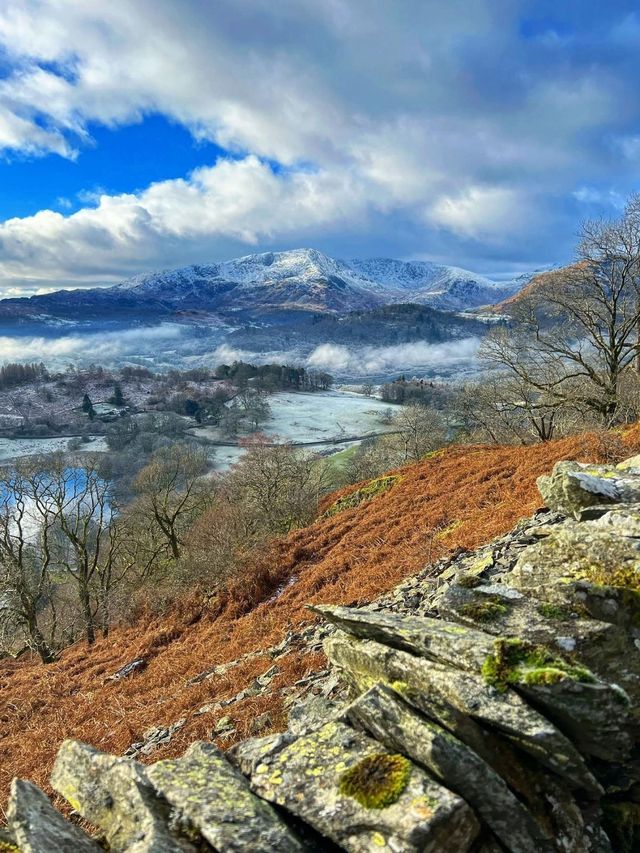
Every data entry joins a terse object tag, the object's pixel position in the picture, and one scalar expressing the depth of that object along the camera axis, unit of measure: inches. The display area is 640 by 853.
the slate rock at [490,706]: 159.8
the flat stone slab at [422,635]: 183.5
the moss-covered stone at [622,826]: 172.1
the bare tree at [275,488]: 1149.7
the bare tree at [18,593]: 896.3
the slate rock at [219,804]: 146.2
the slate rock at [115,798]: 149.6
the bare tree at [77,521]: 923.2
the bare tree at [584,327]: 876.0
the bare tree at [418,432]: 2034.6
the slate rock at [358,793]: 140.2
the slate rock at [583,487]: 327.0
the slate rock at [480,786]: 150.6
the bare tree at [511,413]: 1075.9
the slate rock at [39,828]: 149.1
